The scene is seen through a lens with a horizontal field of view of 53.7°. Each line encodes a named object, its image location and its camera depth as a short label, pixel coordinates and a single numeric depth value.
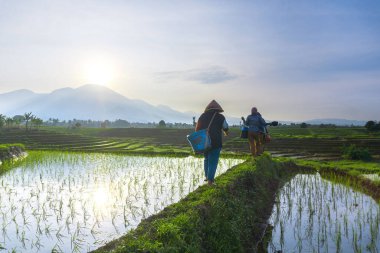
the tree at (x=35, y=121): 61.97
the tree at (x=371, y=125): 49.59
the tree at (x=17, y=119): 66.50
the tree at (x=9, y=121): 63.34
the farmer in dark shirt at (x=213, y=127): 9.11
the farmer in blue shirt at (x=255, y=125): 14.73
